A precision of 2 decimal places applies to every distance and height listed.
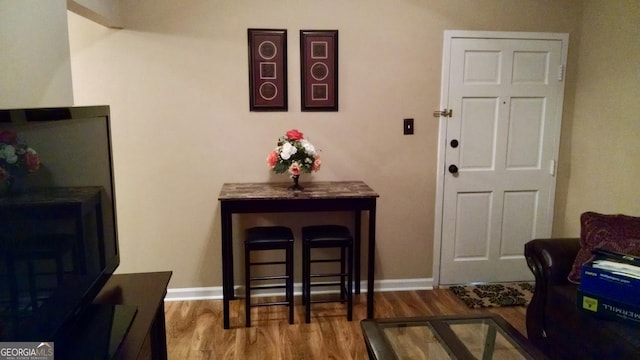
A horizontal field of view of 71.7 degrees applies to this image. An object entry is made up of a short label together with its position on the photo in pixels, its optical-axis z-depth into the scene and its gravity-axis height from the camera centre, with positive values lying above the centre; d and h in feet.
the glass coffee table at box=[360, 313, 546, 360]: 6.24 -3.16
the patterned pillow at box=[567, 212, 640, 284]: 7.63 -1.93
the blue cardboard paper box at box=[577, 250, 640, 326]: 6.62 -2.47
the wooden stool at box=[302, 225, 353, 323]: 9.75 -2.65
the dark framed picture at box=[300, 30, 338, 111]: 10.48 +1.31
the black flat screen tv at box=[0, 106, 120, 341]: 3.63 -0.93
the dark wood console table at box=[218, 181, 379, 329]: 9.30 -1.68
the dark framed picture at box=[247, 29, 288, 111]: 10.33 +1.27
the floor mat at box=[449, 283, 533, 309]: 10.85 -4.28
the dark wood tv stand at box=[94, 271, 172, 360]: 4.88 -2.37
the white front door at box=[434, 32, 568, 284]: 11.06 -0.63
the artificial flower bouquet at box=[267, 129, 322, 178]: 9.70 -0.72
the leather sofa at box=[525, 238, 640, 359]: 6.56 -3.12
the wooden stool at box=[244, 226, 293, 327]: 9.54 -2.61
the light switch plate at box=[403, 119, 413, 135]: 11.08 -0.03
